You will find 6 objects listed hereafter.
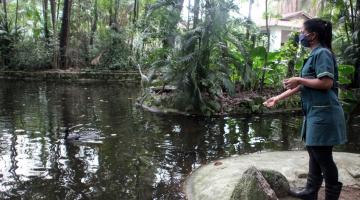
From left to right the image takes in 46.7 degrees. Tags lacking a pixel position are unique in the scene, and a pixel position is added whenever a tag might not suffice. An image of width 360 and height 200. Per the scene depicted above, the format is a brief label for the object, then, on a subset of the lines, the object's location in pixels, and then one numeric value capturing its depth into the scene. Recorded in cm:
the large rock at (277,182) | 420
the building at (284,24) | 3091
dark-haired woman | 341
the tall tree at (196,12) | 1055
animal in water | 727
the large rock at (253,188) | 373
